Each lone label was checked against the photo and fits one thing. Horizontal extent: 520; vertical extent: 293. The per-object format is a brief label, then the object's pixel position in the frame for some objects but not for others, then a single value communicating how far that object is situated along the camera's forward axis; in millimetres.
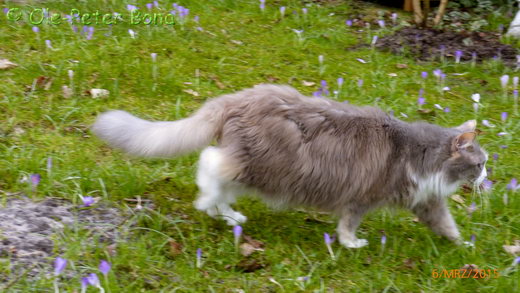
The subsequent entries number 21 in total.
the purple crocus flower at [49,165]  4870
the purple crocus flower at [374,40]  8234
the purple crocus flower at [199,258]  4270
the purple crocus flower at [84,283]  3689
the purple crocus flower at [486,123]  6426
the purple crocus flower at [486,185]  5258
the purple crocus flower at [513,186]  5262
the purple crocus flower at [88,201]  4520
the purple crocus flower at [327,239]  4469
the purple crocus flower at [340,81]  6781
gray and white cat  4379
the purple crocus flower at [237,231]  4383
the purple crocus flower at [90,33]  7078
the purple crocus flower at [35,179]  4625
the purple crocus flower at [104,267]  3761
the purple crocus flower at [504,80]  7102
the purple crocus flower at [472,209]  5168
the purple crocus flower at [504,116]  6406
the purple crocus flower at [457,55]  7922
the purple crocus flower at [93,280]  3699
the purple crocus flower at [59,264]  3754
